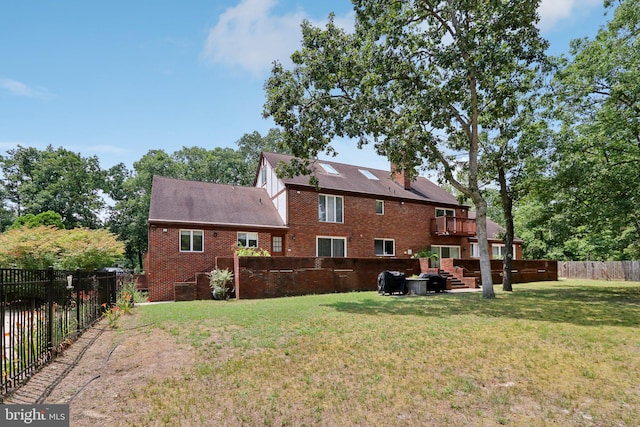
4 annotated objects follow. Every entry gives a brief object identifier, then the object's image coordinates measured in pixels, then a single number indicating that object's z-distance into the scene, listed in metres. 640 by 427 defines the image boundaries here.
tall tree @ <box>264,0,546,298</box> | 13.24
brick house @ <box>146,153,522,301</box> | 18.59
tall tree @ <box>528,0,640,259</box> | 14.32
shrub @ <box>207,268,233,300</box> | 16.02
